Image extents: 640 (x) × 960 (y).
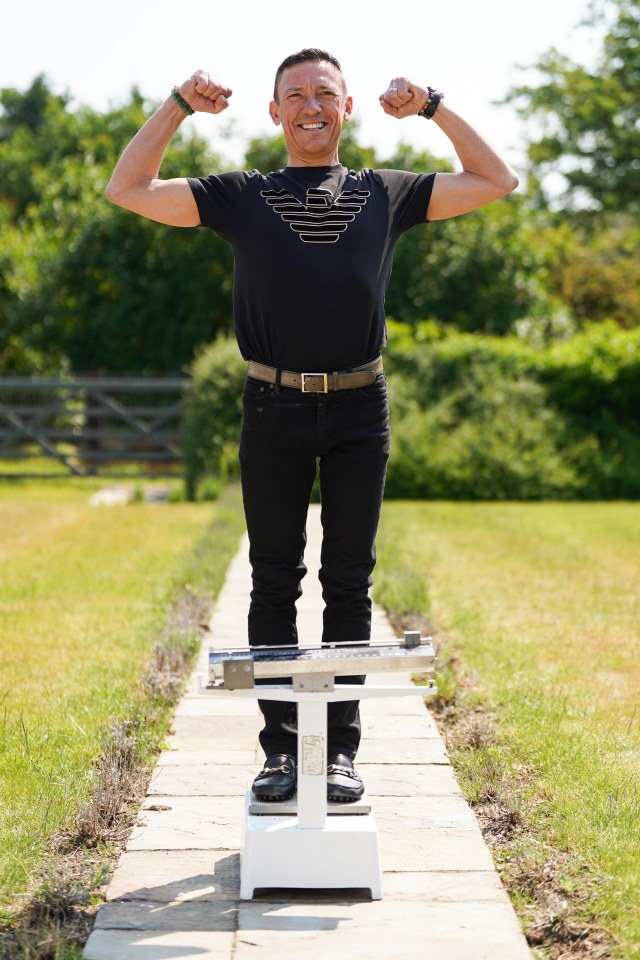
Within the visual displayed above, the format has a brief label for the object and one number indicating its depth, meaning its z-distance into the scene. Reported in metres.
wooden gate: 18.00
